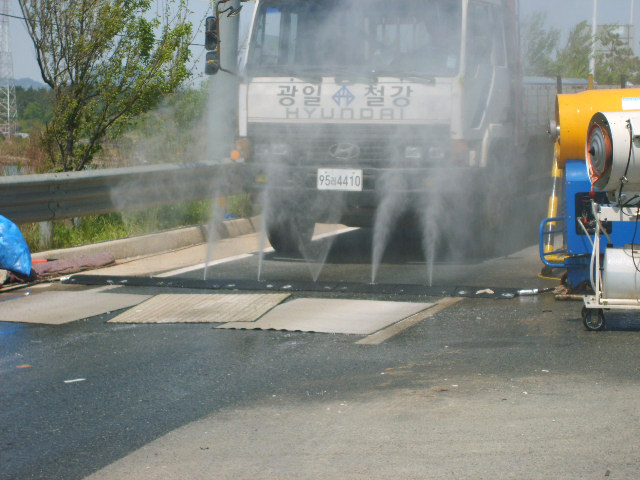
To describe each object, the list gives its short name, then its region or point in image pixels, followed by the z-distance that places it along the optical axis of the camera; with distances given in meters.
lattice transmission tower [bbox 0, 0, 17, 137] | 45.08
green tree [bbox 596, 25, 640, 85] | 25.55
